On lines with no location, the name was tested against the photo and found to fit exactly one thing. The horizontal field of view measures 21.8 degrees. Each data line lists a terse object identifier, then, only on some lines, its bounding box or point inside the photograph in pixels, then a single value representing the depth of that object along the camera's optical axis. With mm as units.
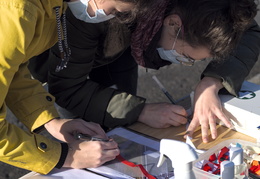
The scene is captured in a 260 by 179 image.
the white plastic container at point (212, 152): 1495
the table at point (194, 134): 1727
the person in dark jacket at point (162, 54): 1707
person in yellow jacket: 1437
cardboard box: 1724
